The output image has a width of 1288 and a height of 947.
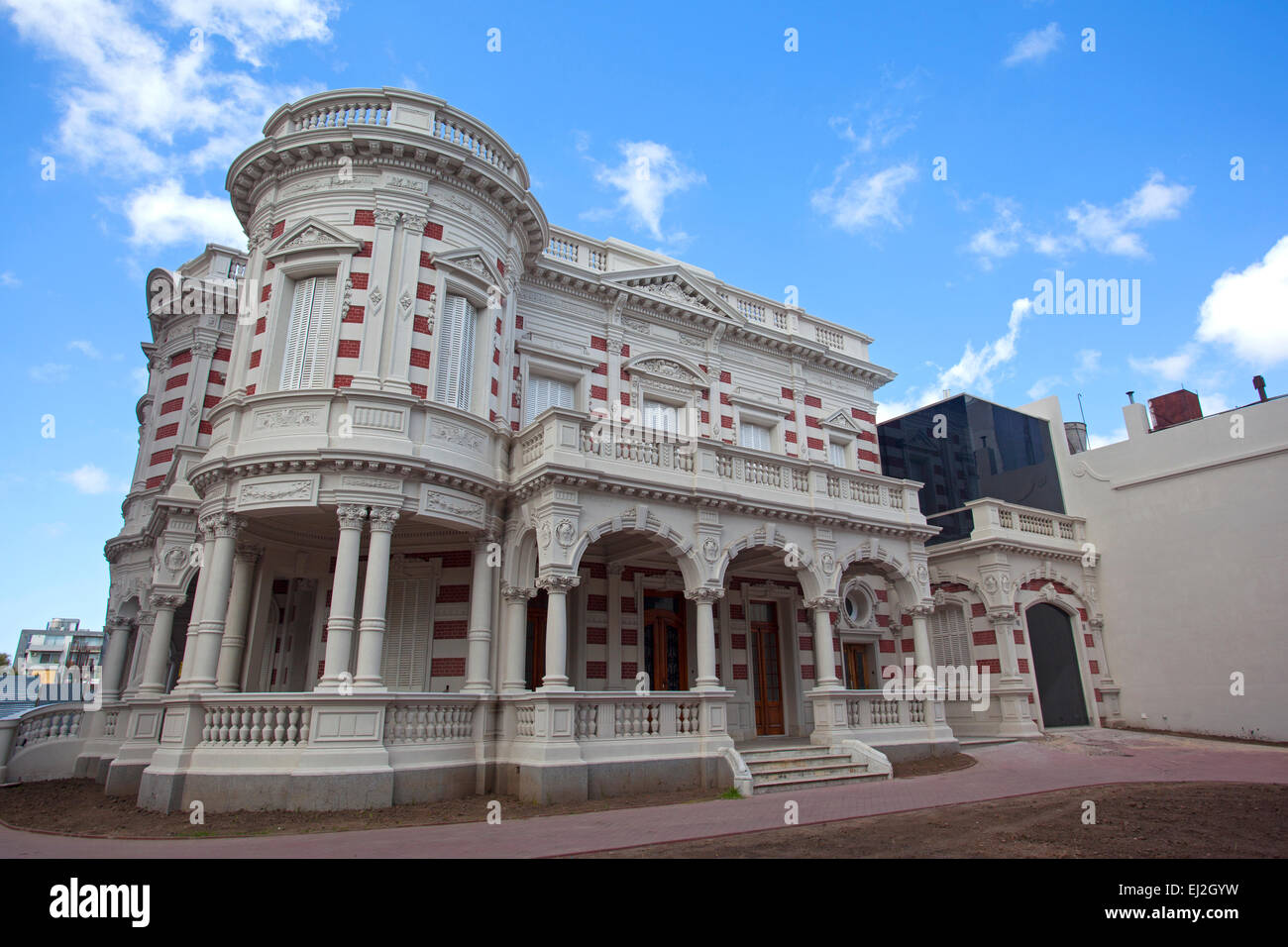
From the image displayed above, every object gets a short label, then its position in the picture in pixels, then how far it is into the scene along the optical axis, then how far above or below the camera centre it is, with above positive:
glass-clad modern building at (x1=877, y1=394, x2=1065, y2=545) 24.88 +7.67
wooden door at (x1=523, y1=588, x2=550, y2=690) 16.28 +1.29
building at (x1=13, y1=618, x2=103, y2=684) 73.44 +6.49
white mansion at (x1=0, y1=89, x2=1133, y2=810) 12.78 +3.37
